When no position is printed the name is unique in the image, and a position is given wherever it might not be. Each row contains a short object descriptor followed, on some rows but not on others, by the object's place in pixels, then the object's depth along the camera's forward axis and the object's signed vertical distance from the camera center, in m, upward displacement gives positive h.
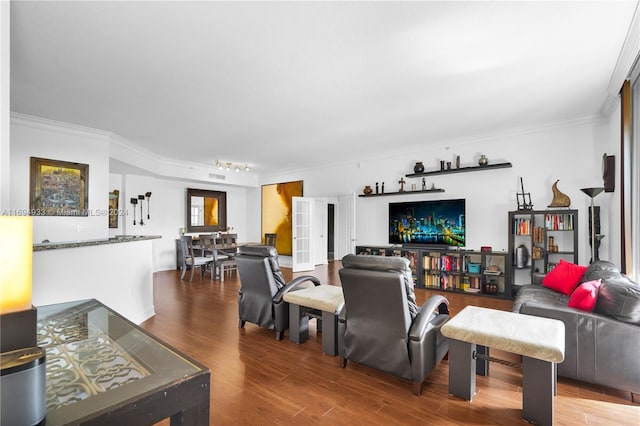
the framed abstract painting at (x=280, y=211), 9.12 +0.14
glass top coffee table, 0.78 -0.47
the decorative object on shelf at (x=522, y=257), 5.14 -0.68
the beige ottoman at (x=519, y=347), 1.94 -0.84
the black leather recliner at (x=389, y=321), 2.32 -0.82
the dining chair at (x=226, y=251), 6.96 -0.93
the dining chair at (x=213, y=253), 6.94 -0.91
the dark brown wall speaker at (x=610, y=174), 4.06 +0.53
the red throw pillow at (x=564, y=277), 3.73 -0.76
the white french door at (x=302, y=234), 8.16 -0.48
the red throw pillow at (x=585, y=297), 2.53 -0.66
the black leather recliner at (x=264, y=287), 3.41 -0.79
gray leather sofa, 2.28 -0.91
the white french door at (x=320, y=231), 9.00 -0.45
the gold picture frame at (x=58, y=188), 4.59 +0.42
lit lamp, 0.72 -0.16
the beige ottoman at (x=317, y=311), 2.97 -0.96
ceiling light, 7.76 +1.31
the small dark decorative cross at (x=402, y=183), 6.72 +0.68
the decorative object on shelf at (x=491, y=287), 5.37 -1.22
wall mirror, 8.91 +0.16
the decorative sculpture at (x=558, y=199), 4.88 +0.25
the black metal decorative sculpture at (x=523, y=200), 5.23 +0.25
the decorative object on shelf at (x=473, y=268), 5.54 -0.92
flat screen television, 5.91 -0.15
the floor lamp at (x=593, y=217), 4.13 -0.04
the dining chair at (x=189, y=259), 7.00 -0.97
